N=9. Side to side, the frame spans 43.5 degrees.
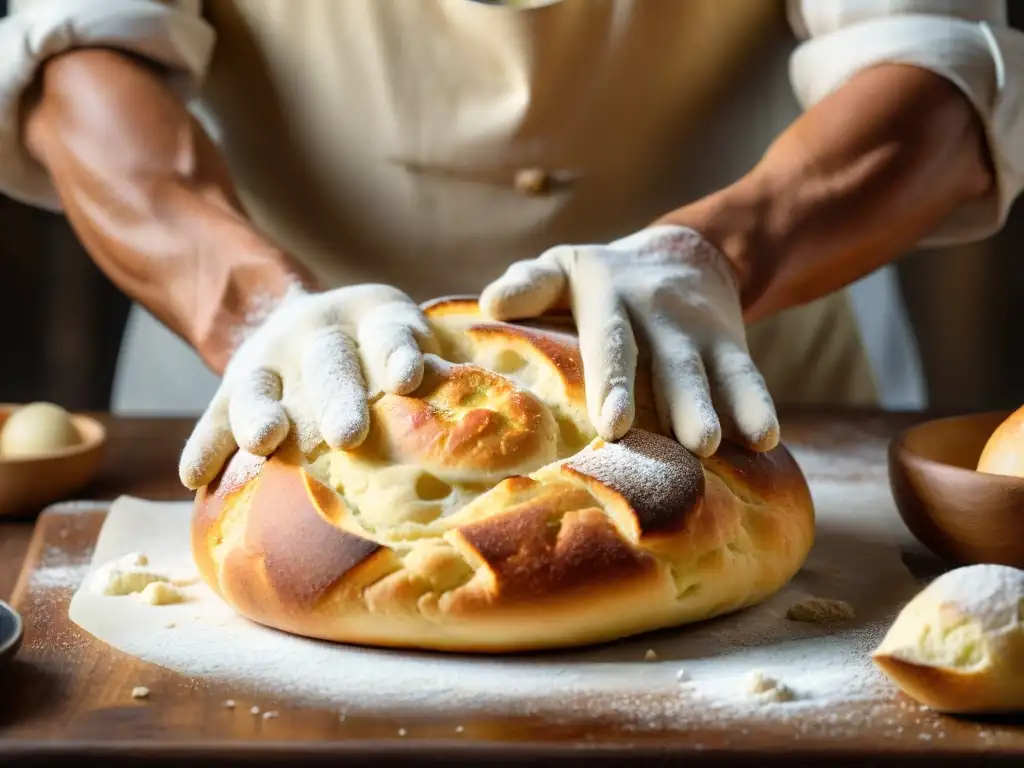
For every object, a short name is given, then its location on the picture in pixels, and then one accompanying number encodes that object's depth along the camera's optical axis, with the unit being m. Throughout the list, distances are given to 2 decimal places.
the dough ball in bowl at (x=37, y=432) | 1.54
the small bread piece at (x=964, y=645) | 0.89
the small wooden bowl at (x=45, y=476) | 1.45
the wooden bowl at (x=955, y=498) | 1.12
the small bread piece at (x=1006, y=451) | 1.16
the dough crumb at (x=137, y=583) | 1.17
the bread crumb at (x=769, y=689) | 0.94
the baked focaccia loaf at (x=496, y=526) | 1.02
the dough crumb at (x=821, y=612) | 1.13
